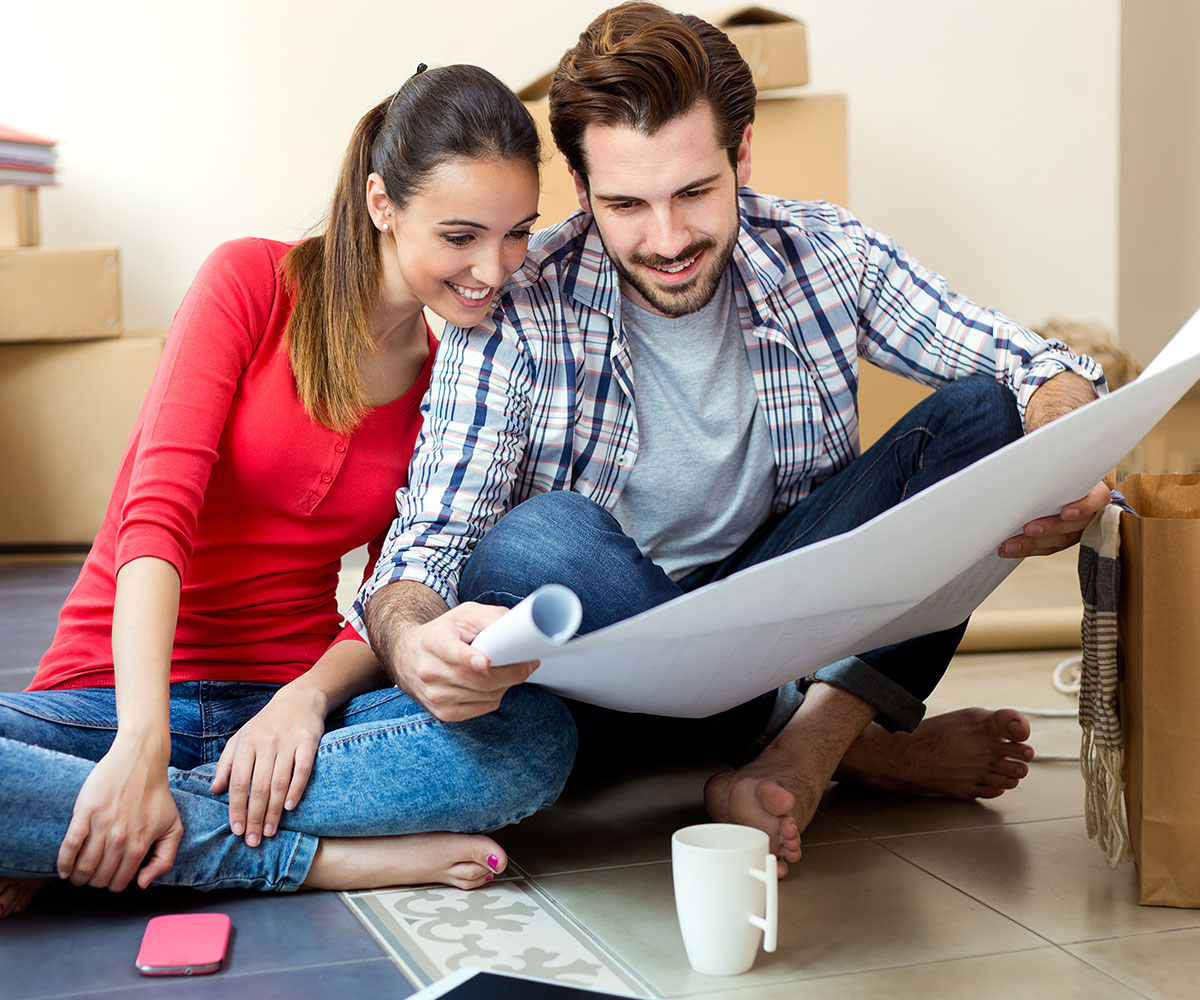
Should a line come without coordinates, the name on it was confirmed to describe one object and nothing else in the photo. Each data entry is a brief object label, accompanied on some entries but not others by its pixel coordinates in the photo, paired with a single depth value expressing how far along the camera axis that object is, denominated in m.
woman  0.99
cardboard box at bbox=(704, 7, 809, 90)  2.41
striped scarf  1.01
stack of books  2.74
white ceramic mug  0.85
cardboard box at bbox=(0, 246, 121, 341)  2.79
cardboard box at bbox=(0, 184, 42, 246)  2.80
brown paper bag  0.95
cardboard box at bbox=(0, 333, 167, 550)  2.84
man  1.10
